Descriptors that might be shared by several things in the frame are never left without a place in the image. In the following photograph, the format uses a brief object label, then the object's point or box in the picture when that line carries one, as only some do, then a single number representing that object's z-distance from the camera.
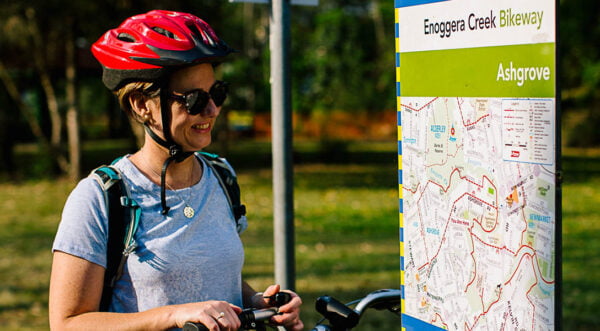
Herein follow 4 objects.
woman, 2.02
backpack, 2.09
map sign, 1.85
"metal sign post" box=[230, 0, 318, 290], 3.20
